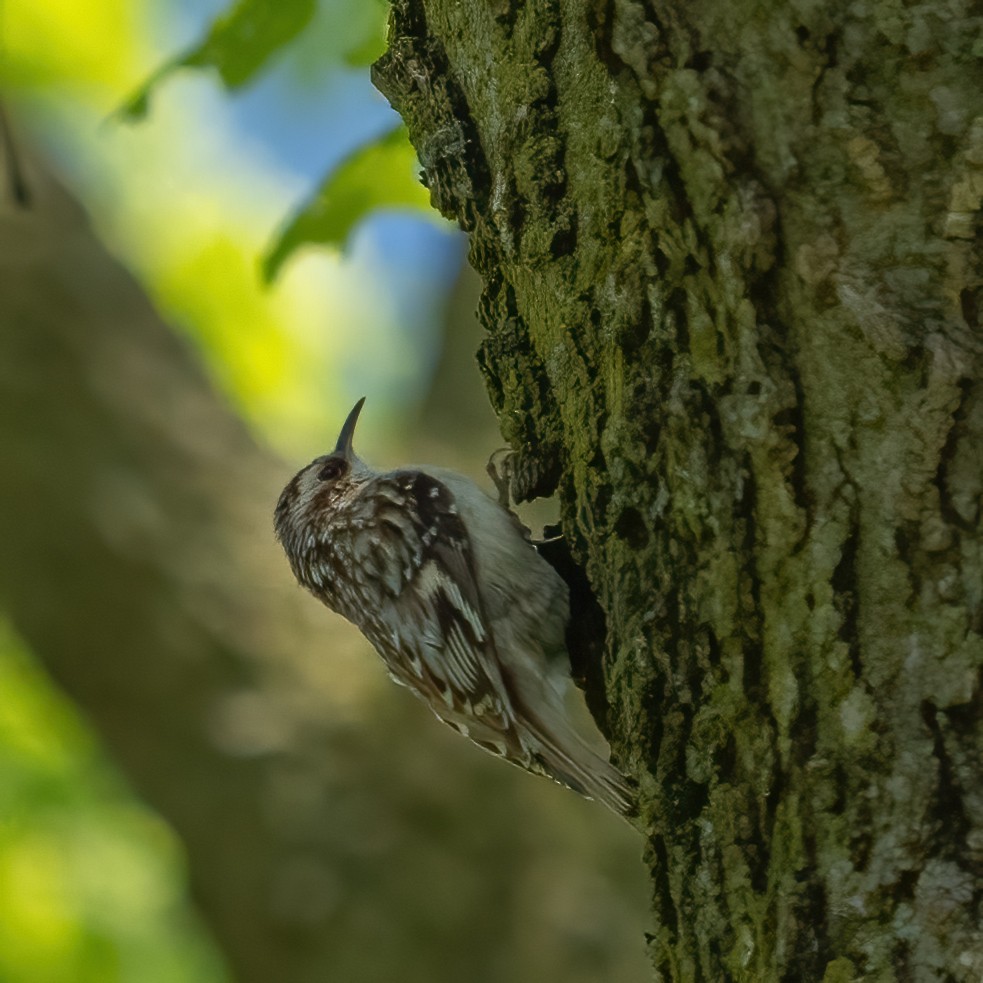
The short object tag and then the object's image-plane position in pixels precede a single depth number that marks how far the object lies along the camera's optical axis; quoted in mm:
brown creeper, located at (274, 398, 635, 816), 6055
